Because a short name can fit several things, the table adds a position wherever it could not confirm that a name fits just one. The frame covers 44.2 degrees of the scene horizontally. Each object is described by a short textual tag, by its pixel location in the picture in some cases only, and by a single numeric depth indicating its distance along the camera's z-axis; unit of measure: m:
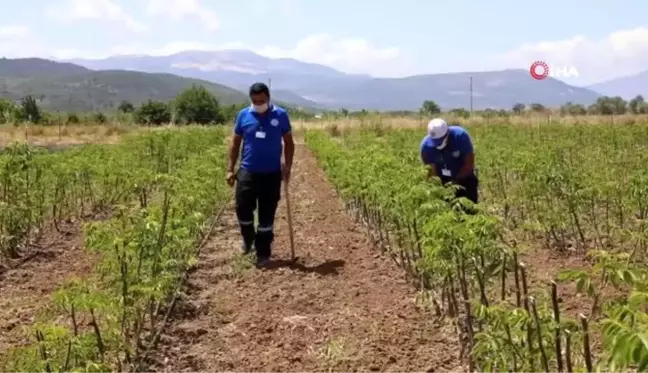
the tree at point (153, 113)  53.29
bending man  7.29
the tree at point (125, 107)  71.08
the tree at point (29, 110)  54.66
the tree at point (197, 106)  57.81
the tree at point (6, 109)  45.90
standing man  7.98
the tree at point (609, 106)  49.38
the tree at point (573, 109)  45.03
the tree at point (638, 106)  45.28
